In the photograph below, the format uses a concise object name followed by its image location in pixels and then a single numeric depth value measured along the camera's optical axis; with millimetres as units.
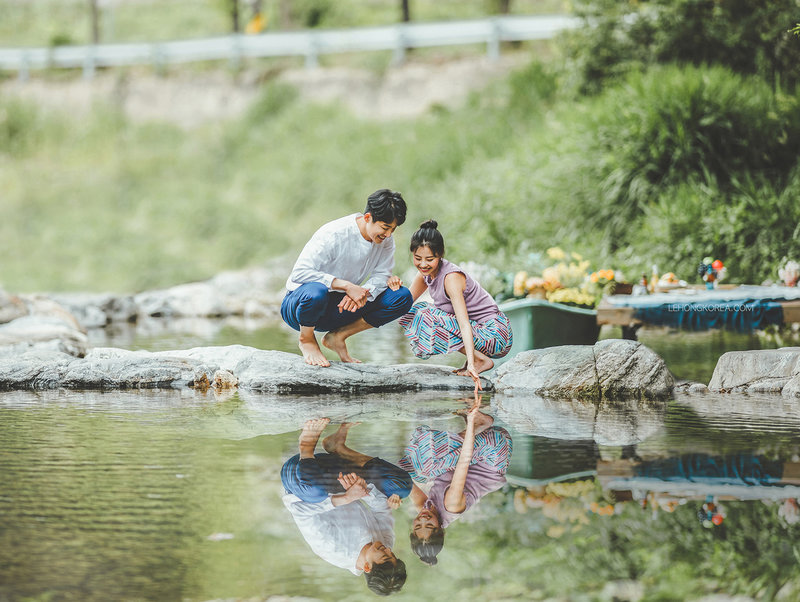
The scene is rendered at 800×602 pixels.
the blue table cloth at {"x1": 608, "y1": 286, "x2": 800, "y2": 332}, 8039
